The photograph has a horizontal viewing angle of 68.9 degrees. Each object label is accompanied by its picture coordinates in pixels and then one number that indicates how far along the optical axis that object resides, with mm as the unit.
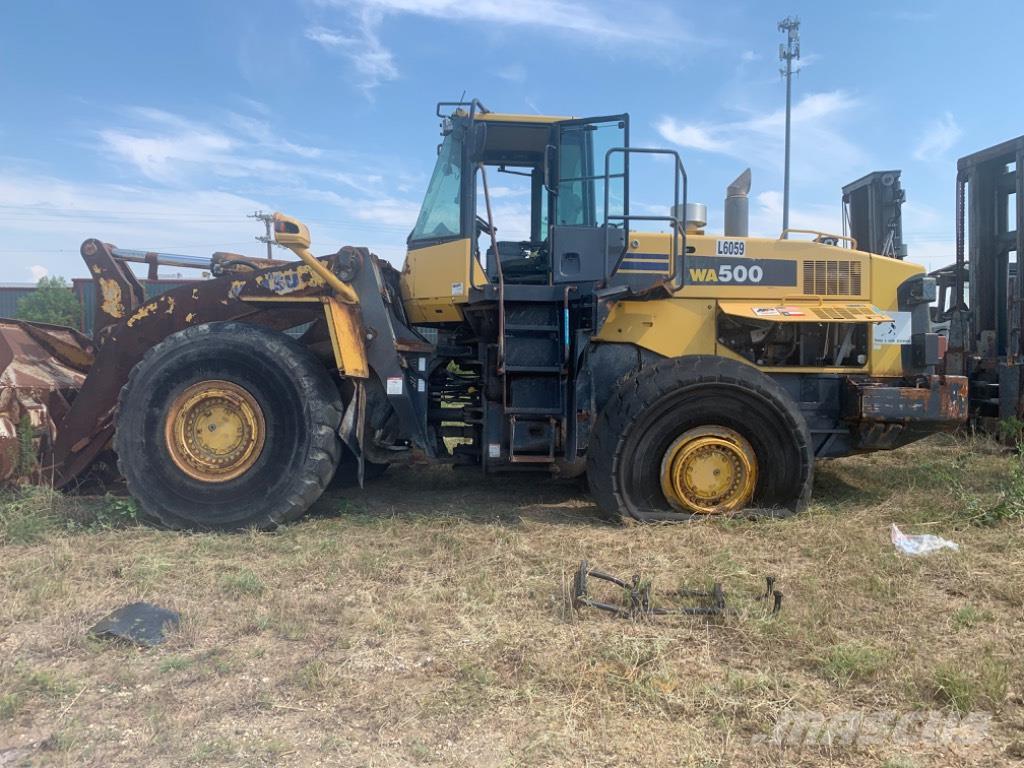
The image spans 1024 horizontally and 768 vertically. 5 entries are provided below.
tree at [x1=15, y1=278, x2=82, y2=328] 24570
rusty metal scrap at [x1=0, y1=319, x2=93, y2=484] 5504
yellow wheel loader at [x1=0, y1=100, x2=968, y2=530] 5324
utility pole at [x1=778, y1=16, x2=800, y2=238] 29250
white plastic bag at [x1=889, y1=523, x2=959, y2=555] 4566
